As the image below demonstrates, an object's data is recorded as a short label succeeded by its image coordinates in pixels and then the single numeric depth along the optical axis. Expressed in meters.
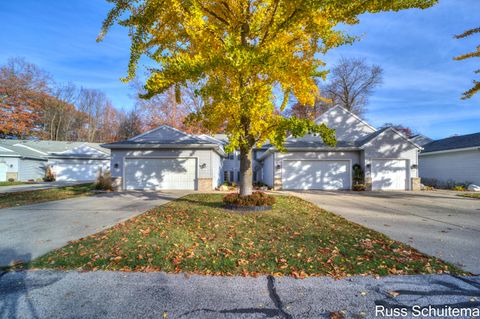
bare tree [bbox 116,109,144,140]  35.38
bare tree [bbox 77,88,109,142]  41.54
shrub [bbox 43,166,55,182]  23.95
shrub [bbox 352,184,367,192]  15.51
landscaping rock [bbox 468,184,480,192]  15.66
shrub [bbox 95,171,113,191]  14.73
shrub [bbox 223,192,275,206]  8.18
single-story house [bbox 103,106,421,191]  15.52
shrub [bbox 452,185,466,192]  16.28
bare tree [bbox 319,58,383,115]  32.37
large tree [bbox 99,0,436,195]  6.39
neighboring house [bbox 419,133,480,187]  16.61
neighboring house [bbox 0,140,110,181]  23.81
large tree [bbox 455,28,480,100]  10.73
